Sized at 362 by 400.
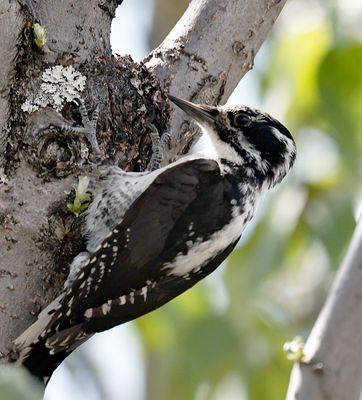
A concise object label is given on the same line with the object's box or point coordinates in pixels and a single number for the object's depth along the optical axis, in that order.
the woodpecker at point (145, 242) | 6.63
